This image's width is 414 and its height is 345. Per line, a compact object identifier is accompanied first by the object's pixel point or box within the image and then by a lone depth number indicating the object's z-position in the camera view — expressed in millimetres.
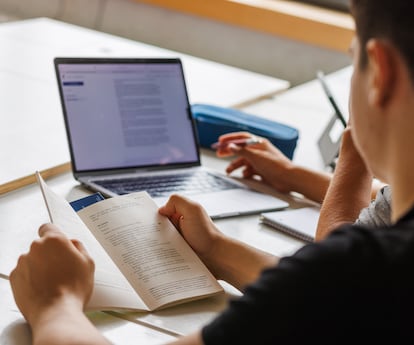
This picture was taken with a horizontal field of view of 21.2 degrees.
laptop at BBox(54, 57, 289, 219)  1982
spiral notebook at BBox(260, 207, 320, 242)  1904
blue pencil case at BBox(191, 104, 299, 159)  2286
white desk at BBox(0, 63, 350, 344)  1512
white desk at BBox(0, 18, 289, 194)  2087
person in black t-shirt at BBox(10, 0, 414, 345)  1056
